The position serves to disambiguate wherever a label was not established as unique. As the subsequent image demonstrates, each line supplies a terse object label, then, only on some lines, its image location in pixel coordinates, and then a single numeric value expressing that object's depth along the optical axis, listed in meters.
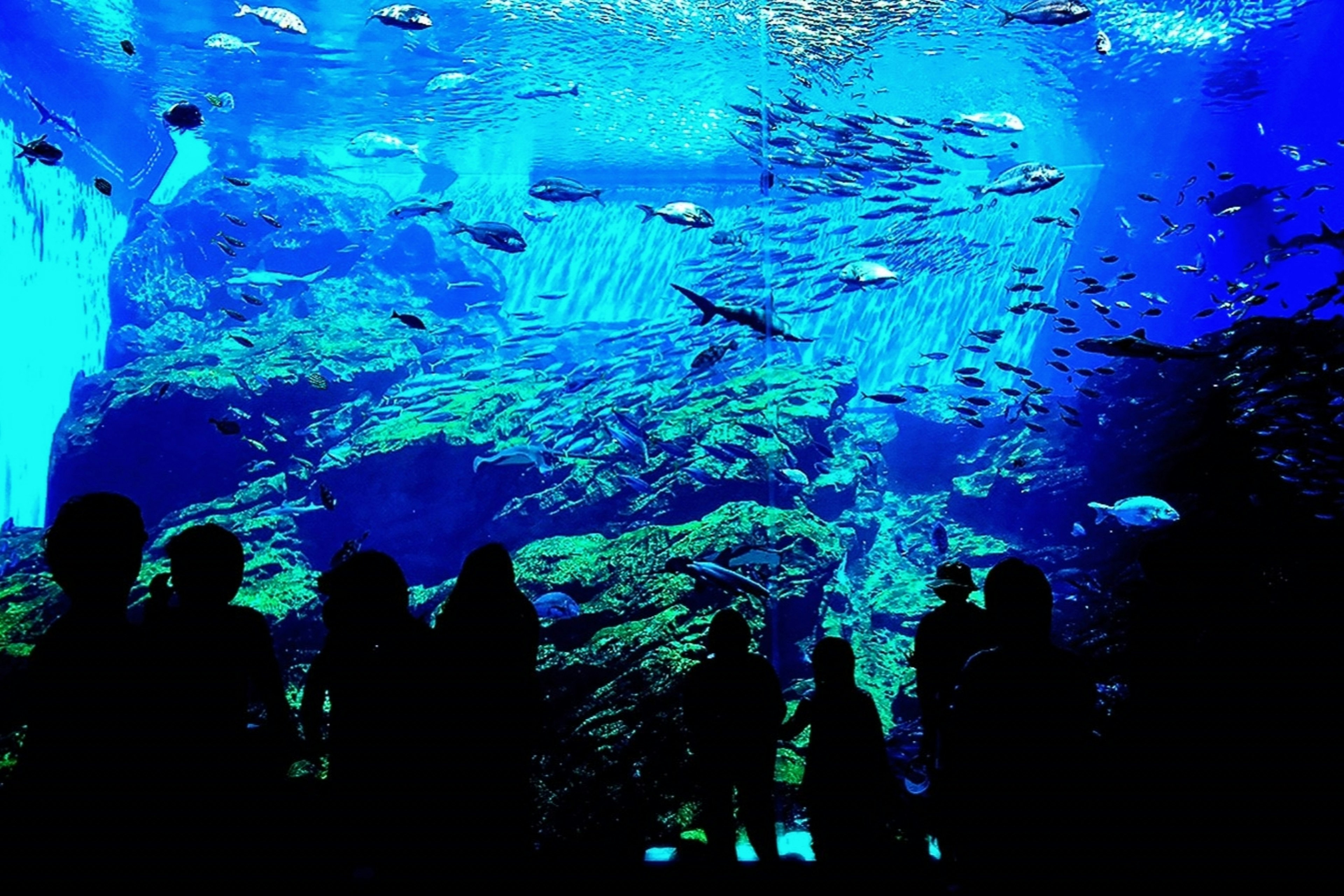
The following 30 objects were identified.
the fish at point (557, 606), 6.60
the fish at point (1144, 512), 7.30
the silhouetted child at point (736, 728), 2.92
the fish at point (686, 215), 7.07
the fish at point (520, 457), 9.70
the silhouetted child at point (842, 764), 2.80
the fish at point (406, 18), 7.31
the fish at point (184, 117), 7.08
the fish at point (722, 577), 4.55
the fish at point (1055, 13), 6.52
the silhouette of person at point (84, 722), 1.74
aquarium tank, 7.26
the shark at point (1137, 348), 4.73
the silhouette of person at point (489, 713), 2.27
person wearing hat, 3.35
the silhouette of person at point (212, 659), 1.97
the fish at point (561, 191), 7.18
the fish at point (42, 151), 6.46
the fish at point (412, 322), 8.11
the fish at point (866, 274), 7.42
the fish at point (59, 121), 9.50
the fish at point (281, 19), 9.15
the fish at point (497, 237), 7.13
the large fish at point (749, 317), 5.16
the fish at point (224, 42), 11.05
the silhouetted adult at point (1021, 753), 2.18
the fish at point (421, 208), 10.25
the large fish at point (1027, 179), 7.89
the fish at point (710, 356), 7.16
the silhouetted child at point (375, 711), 2.19
